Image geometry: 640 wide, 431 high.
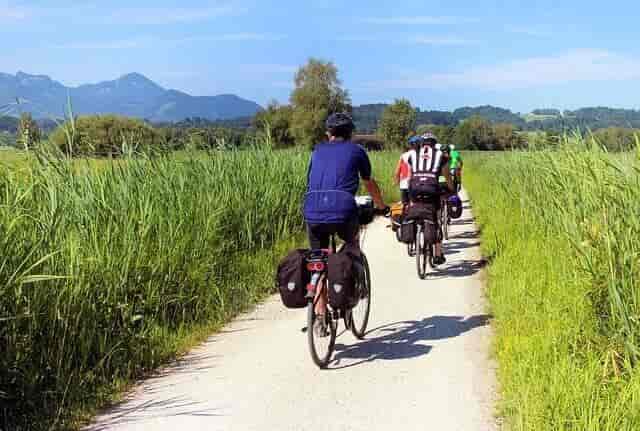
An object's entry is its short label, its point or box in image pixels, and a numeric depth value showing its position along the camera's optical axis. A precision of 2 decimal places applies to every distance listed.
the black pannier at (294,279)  5.53
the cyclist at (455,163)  15.54
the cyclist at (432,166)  9.61
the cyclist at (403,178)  12.09
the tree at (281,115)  94.31
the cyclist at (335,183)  5.71
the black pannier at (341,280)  5.44
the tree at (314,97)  95.00
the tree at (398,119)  90.12
